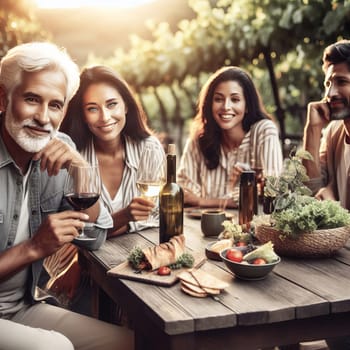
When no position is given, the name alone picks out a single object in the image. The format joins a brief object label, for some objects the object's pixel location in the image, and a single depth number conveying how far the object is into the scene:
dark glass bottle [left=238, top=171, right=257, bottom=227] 2.72
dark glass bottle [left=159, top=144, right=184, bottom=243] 2.47
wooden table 1.72
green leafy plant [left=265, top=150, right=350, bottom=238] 2.21
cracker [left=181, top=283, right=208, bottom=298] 1.86
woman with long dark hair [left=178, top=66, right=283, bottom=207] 3.88
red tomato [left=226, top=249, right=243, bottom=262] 2.05
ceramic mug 2.69
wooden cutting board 1.98
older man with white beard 2.39
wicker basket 2.21
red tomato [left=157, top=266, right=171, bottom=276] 2.05
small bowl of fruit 1.98
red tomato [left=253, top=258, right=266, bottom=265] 2.00
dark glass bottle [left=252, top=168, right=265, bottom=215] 2.91
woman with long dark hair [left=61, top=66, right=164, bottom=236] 3.22
